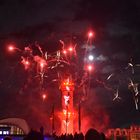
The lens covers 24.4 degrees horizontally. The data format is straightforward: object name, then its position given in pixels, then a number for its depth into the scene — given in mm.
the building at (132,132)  95150
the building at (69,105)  112188
